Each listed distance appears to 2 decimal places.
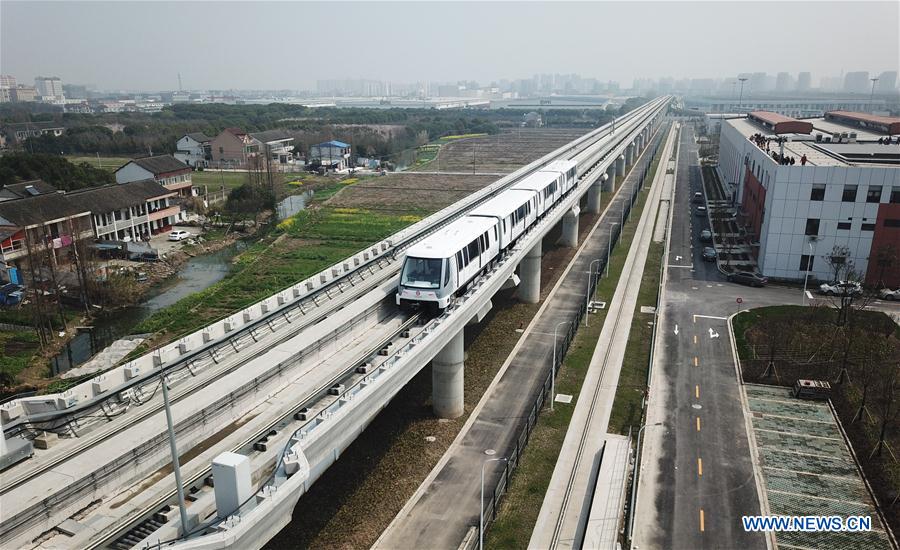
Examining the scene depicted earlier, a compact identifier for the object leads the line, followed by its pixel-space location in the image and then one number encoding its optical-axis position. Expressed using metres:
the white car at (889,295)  42.72
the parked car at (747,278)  47.06
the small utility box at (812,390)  30.11
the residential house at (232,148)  116.00
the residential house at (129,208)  57.47
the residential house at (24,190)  57.62
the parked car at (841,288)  39.64
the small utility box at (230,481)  13.58
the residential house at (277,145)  120.31
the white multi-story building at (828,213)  44.62
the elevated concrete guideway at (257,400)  14.41
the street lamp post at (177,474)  12.16
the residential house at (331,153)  121.69
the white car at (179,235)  63.62
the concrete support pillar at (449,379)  27.22
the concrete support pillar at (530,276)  43.06
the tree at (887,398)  24.82
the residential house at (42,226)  47.31
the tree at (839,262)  44.50
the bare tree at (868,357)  28.43
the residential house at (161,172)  72.38
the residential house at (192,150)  117.06
